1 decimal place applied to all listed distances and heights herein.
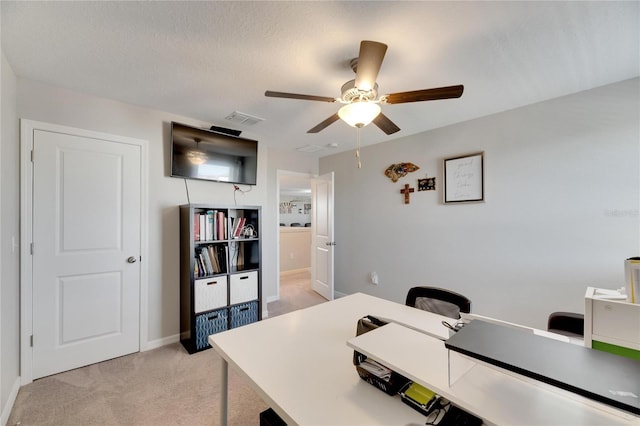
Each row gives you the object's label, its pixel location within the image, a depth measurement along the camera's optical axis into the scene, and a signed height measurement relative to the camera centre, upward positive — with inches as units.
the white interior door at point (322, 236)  154.3 -15.0
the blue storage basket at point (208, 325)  100.3 -45.0
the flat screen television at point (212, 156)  106.3 +25.1
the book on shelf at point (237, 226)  117.6 -6.4
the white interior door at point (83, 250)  82.4 -12.9
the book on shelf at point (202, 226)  106.7 -5.7
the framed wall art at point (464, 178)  107.7 +14.6
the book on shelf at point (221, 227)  111.7 -6.3
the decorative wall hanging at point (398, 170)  129.8 +21.8
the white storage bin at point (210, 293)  101.6 -32.6
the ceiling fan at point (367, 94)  53.8 +28.4
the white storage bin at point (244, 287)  111.2 -32.8
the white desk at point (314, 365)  31.3 -24.2
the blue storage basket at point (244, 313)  110.6 -44.3
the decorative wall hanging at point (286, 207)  307.4 +6.3
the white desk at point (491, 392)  25.5 -20.0
